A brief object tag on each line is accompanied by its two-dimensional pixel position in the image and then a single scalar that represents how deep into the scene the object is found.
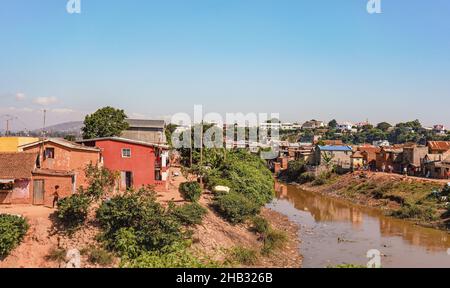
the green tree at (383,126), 125.07
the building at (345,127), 131.65
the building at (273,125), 125.75
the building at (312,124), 153.38
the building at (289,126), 148.00
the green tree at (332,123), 155.00
